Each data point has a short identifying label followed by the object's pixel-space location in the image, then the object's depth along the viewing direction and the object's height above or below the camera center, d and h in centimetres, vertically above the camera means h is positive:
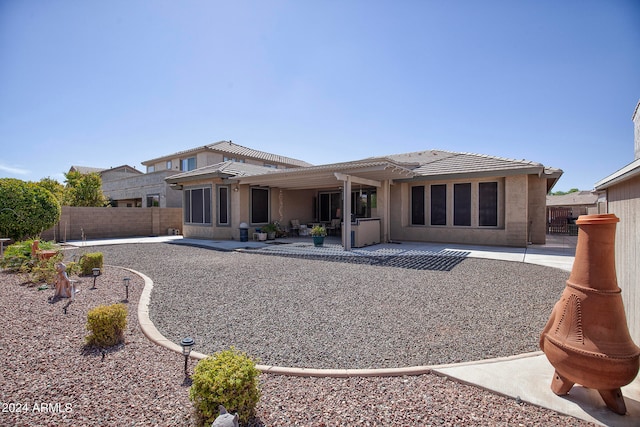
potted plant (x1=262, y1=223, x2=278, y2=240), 1435 -96
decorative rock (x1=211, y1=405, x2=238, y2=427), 174 -125
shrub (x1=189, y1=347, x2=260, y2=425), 197 -121
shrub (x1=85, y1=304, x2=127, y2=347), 334 -132
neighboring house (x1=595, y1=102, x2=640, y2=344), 248 -25
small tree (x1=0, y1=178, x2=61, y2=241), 859 +9
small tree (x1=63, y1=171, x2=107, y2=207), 2138 +135
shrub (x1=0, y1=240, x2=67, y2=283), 667 -114
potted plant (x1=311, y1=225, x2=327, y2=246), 1200 -102
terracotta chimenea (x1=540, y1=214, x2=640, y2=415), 209 -89
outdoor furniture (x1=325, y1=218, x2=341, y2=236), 1723 -99
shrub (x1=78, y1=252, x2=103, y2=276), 709 -124
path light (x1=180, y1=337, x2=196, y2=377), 270 -123
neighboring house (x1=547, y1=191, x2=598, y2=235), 1898 -11
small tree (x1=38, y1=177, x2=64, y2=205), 2172 +194
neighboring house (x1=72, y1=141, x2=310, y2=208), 2180 +376
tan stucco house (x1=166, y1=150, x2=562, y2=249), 1142 +60
